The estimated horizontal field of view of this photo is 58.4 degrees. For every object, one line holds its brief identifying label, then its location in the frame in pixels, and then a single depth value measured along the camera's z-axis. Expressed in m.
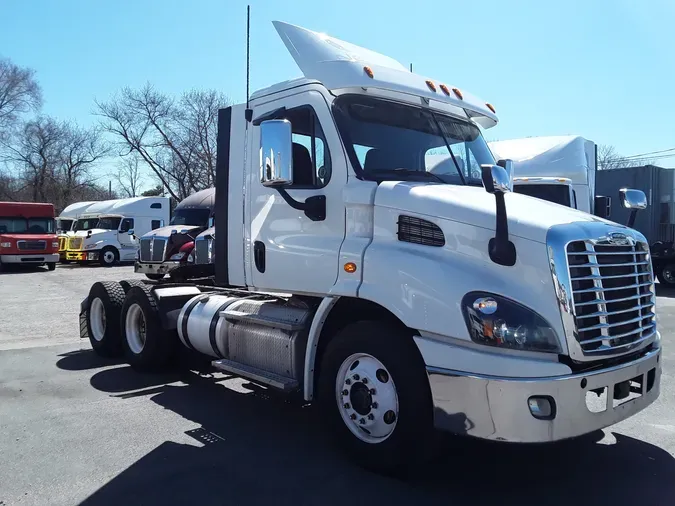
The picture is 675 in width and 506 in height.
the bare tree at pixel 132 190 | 70.69
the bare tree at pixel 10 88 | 52.25
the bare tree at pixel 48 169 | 56.81
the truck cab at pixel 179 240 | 9.05
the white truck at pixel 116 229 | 28.50
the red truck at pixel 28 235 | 25.69
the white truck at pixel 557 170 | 12.20
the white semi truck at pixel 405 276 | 3.66
